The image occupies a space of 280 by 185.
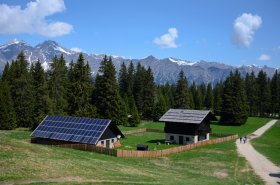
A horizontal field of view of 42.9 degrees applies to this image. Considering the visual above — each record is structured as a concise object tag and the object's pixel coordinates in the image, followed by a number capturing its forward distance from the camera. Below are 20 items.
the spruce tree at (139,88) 112.38
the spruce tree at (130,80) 116.00
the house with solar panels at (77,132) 53.58
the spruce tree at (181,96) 110.26
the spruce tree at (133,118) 94.38
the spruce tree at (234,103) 99.75
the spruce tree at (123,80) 118.88
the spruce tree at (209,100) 139.12
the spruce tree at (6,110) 75.00
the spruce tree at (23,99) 80.56
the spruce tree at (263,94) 127.69
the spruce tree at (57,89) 76.38
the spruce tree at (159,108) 106.36
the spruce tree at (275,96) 127.46
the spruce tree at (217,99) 129.12
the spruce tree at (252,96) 129.00
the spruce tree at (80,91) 76.94
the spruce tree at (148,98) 110.94
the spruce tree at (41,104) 73.81
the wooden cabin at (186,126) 68.38
